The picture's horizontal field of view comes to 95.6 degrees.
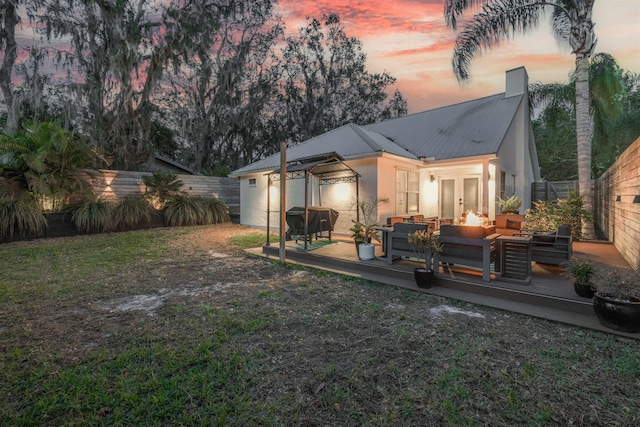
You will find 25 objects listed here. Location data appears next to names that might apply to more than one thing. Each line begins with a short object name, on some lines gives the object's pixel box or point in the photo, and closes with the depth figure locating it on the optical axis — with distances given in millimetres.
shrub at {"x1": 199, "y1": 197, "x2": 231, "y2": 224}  12617
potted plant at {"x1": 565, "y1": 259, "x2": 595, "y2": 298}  3416
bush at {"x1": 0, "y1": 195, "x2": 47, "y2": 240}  7836
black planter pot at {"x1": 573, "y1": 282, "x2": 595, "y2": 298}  3416
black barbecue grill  6988
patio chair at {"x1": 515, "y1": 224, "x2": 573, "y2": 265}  4496
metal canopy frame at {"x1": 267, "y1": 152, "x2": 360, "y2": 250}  6719
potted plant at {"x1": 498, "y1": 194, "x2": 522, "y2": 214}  7875
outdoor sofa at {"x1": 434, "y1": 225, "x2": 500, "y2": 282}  4102
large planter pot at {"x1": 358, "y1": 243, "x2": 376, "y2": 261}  5496
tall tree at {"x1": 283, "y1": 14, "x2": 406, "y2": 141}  23094
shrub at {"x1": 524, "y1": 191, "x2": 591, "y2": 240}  7109
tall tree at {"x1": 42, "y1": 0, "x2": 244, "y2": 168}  13211
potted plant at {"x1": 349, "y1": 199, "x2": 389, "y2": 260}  5508
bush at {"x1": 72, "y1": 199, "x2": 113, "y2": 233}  9234
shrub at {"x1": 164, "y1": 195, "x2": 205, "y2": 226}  11625
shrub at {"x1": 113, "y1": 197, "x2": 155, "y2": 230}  10169
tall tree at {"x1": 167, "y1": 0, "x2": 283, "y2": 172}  19141
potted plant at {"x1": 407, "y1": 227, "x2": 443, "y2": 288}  4160
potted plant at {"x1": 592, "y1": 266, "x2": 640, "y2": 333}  2783
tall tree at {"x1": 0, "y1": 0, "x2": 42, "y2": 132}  12930
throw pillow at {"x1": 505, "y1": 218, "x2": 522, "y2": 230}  6176
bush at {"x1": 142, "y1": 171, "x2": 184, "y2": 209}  11695
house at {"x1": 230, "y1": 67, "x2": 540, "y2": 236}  8086
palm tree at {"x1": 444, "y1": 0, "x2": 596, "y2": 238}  7379
